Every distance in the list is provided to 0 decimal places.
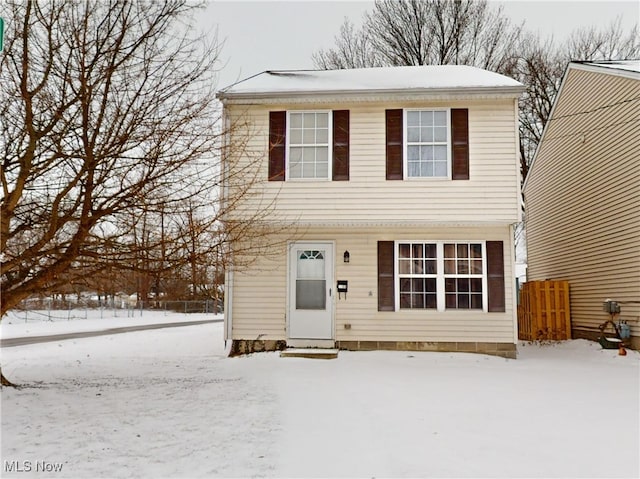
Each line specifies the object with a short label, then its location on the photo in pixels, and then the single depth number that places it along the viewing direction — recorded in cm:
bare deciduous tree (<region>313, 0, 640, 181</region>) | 2206
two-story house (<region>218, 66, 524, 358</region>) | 1027
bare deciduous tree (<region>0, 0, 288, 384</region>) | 655
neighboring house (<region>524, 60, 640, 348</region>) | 1105
